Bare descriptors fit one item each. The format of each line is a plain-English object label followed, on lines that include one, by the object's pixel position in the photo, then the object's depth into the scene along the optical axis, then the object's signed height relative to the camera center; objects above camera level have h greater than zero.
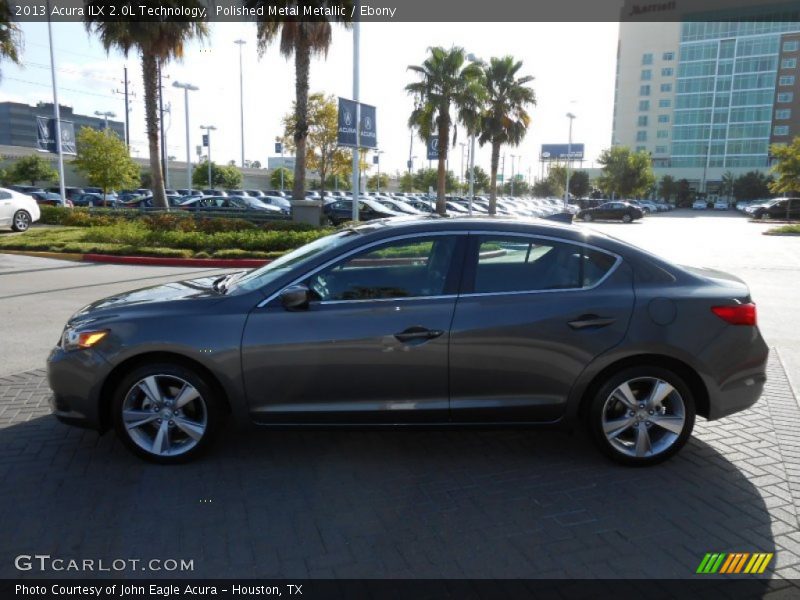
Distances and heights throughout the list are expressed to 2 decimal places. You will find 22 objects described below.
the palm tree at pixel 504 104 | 39.19 +5.42
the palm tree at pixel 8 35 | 22.70 +5.30
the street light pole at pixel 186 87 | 39.56 +6.19
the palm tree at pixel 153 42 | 22.59 +5.16
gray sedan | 3.86 -0.99
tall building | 100.38 +17.35
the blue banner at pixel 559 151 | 61.92 +4.03
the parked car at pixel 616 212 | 45.44 -1.49
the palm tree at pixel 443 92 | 32.19 +4.97
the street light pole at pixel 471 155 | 34.91 +1.94
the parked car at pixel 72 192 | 42.21 -0.71
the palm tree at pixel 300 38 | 21.48 +5.10
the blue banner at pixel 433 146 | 33.34 +2.20
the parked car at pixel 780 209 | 49.22 -1.22
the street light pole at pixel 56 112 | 26.47 +3.11
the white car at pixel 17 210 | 19.55 -0.93
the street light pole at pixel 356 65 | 19.09 +3.71
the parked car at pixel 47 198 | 35.71 -1.00
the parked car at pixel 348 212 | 26.53 -1.05
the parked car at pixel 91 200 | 39.62 -1.16
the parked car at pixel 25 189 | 43.23 -0.56
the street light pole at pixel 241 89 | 49.25 +8.50
